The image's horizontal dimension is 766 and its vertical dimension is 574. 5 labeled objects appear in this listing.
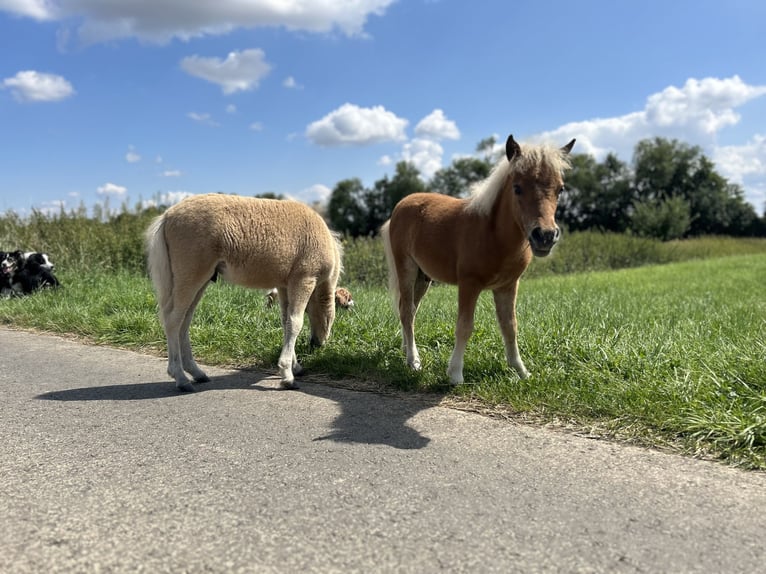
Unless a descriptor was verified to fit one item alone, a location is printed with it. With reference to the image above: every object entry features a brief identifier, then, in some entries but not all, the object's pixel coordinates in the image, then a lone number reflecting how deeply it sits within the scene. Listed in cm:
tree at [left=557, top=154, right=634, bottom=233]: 6178
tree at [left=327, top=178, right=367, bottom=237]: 7700
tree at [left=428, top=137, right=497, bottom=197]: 7056
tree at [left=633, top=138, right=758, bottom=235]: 6044
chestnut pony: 387
